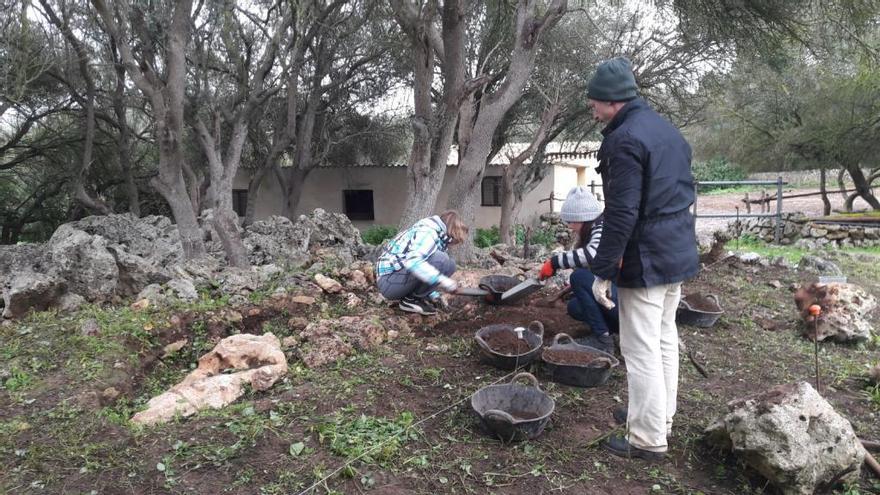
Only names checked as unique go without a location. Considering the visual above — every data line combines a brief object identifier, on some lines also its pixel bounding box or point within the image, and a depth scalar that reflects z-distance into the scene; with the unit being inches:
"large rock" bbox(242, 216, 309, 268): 358.6
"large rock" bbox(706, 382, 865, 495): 96.8
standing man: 98.3
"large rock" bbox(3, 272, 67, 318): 190.2
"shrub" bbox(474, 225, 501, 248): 582.8
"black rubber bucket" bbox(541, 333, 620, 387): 136.5
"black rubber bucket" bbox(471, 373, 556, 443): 111.3
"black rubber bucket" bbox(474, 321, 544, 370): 143.7
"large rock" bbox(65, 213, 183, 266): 350.0
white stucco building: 685.9
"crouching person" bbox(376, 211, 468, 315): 176.4
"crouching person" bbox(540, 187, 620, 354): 142.9
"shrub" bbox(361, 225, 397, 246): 618.8
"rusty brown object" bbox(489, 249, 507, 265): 320.7
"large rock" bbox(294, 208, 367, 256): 387.5
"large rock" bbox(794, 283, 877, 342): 183.9
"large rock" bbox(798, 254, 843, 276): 300.4
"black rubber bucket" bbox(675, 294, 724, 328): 190.9
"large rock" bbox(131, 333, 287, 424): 127.1
